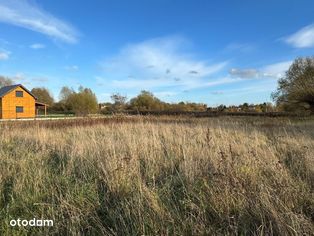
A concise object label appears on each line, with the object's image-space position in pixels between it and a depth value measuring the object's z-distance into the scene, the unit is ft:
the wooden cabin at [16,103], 161.07
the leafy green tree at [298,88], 112.68
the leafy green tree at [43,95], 260.42
